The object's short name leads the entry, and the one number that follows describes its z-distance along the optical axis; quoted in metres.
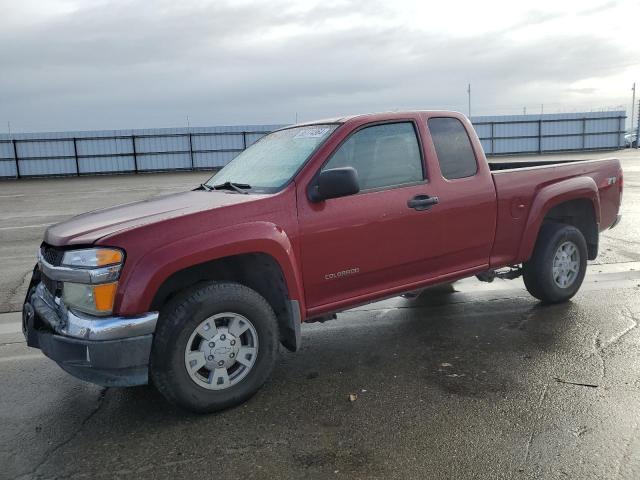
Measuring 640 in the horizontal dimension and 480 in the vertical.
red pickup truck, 3.12
